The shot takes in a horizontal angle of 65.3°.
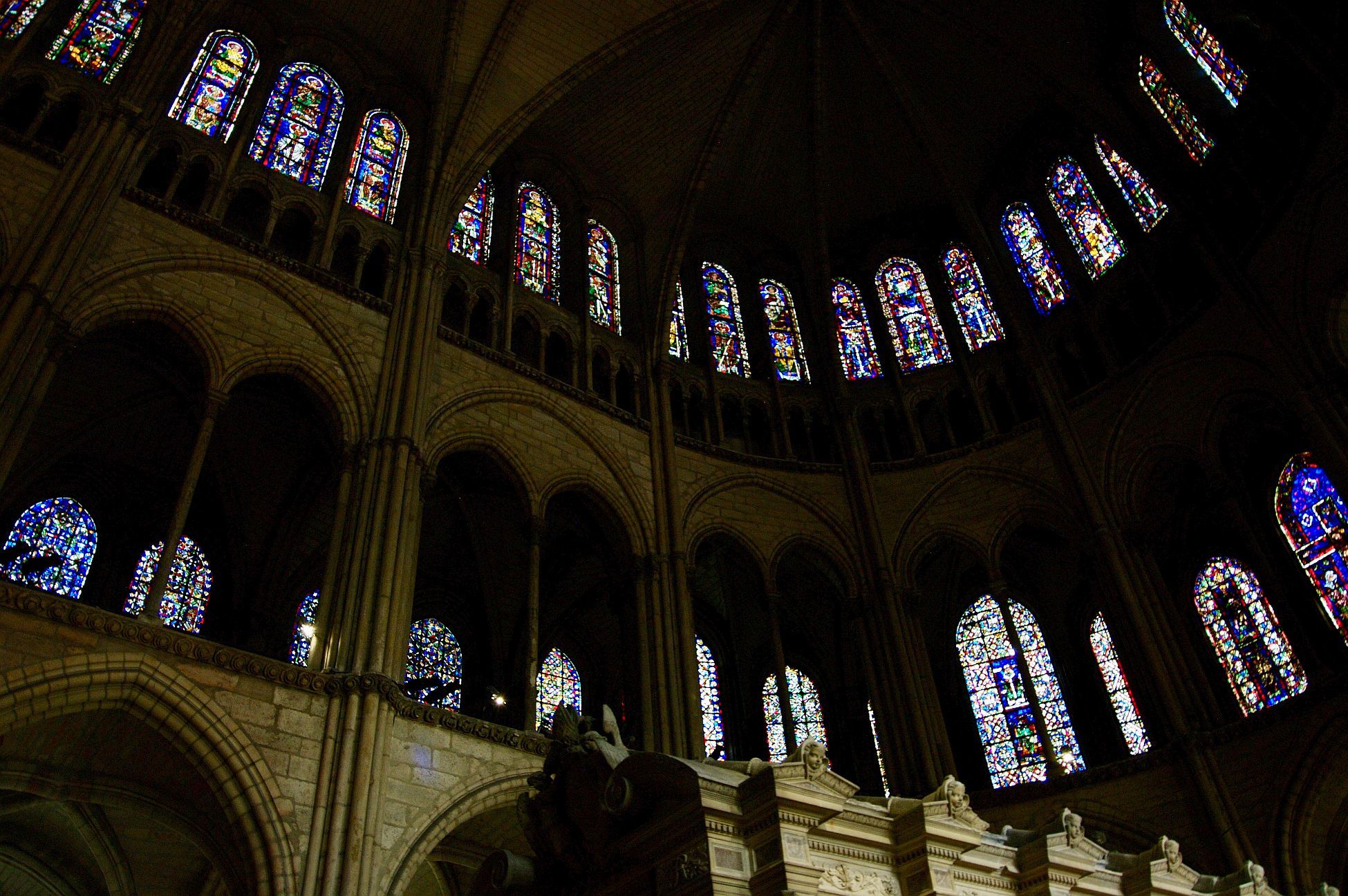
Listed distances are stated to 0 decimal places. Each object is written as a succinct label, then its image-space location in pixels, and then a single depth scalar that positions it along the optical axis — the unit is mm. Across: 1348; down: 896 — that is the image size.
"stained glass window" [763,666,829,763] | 18406
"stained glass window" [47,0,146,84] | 14086
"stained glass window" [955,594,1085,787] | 16703
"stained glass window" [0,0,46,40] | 13602
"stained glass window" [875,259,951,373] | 20547
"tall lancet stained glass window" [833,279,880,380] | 20656
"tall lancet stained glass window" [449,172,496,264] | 17484
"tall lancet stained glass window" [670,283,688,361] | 19875
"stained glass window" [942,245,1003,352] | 20125
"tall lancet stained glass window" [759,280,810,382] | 20766
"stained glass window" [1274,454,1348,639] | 14336
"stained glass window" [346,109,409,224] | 16516
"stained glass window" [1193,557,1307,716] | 14852
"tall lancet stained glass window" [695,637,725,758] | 17984
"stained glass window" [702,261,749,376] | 20312
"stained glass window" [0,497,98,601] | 14547
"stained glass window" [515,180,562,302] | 18312
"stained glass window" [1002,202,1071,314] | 19219
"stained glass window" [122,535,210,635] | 15328
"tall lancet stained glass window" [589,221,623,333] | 19031
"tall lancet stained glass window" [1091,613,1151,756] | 16172
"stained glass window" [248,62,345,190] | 15891
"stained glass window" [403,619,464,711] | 17453
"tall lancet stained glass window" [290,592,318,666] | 16500
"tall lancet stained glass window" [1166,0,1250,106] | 16219
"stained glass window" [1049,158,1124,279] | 18531
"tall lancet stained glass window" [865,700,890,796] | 15598
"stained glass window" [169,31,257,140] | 15227
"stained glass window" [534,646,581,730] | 18281
